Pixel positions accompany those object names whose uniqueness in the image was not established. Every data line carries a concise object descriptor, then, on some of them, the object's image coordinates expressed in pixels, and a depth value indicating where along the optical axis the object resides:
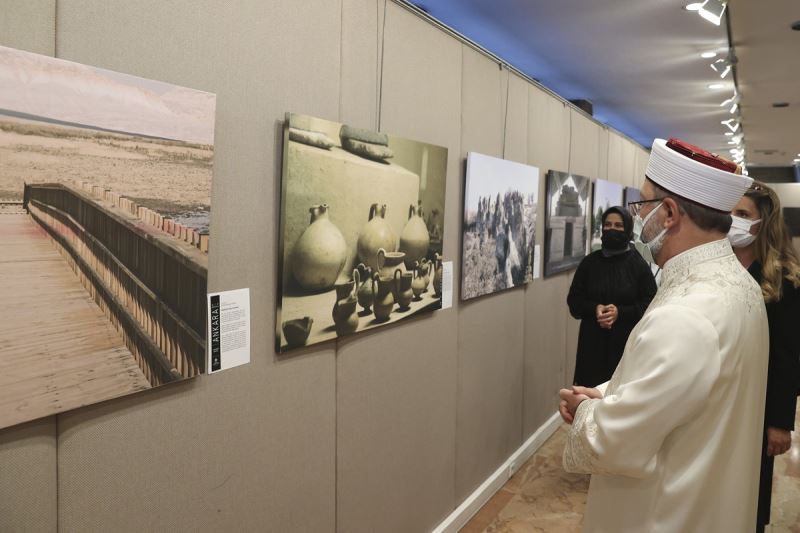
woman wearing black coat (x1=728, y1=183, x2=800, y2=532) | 2.57
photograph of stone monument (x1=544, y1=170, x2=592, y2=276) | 4.75
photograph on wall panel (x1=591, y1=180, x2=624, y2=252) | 5.93
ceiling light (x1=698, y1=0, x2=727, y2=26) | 3.32
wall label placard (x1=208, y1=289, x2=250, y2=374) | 1.77
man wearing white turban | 1.50
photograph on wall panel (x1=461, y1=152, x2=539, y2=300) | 3.34
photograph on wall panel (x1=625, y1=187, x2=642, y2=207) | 7.10
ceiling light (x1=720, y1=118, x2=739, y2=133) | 8.15
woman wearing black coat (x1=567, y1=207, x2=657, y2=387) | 3.87
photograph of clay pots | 2.02
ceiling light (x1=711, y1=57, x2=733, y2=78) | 4.89
